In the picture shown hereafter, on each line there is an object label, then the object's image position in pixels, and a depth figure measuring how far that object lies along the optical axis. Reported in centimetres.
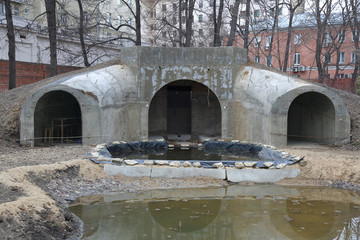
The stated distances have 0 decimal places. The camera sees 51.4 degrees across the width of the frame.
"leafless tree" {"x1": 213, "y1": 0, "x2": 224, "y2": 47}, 2334
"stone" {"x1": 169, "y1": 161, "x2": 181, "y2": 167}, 1040
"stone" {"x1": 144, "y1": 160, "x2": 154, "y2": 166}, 1042
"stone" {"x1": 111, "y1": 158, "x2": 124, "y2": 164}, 1060
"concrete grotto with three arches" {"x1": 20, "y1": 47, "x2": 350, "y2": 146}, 1391
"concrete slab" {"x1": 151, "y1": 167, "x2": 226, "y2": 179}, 1015
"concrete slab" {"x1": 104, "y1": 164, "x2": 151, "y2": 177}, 1012
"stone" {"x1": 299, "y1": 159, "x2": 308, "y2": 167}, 1070
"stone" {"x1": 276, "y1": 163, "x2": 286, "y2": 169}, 1051
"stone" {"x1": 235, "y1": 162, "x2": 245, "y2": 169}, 1038
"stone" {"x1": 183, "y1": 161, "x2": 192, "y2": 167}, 1044
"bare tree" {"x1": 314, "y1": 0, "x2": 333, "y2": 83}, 2297
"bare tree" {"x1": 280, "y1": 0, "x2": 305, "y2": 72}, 2378
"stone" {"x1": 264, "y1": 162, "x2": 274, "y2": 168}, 1047
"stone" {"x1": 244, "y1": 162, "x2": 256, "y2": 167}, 1047
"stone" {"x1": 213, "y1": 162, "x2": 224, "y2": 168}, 1040
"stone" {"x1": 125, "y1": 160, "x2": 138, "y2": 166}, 1031
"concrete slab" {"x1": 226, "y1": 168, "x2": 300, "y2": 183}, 1018
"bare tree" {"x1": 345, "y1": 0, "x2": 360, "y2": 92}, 2251
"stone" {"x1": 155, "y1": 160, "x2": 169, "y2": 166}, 1045
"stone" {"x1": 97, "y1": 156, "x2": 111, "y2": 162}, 1061
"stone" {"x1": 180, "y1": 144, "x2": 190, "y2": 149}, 1553
